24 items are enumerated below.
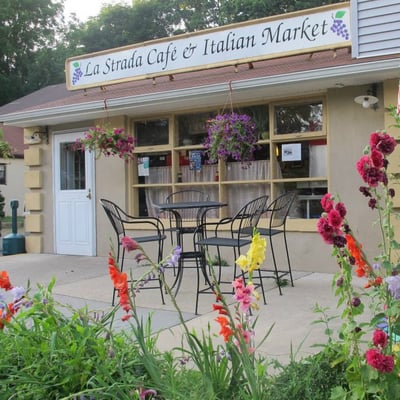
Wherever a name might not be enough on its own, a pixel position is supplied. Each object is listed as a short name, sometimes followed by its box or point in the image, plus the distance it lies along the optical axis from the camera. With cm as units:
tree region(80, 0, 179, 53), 3148
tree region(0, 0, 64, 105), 2923
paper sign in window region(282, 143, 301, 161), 663
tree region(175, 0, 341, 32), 2356
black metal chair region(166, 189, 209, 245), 732
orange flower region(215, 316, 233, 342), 204
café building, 601
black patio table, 501
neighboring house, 2230
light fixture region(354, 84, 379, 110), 588
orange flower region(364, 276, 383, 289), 206
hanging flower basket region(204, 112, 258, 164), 603
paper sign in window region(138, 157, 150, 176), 781
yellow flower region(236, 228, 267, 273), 200
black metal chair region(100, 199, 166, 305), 509
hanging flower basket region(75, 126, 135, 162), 672
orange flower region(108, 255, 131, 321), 205
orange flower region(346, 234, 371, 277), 200
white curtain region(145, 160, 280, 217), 693
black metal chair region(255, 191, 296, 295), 539
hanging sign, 639
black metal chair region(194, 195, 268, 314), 475
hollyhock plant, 181
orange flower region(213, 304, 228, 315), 196
